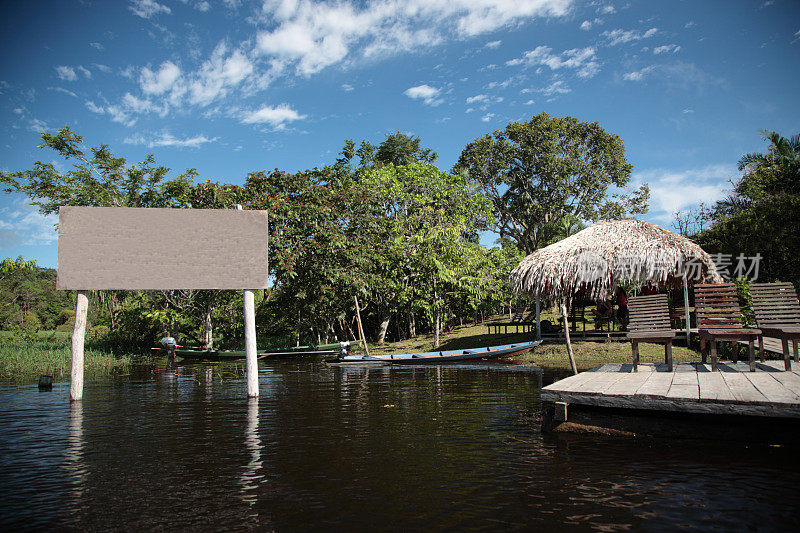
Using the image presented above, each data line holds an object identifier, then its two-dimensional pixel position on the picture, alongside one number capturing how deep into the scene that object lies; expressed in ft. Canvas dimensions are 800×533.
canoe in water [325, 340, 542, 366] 59.98
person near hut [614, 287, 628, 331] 63.87
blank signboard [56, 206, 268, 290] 35.42
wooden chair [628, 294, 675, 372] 27.30
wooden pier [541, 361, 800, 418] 18.67
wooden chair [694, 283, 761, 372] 26.23
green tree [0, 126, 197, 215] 83.97
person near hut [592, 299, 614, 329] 64.28
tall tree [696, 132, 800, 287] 61.67
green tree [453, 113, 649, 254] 107.96
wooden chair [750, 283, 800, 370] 26.76
